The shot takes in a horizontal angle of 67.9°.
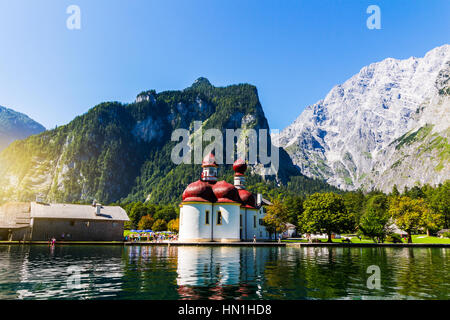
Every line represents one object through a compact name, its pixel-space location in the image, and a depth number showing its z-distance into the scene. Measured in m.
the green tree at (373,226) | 63.25
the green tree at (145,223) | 111.32
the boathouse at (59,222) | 56.81
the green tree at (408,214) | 66.94
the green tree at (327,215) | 62.72
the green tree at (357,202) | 131.07
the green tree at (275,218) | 70.81
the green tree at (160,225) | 107.25
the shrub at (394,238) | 65.06
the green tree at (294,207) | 109.44
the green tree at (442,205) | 114.38
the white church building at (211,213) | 61.56
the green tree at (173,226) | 99.22
